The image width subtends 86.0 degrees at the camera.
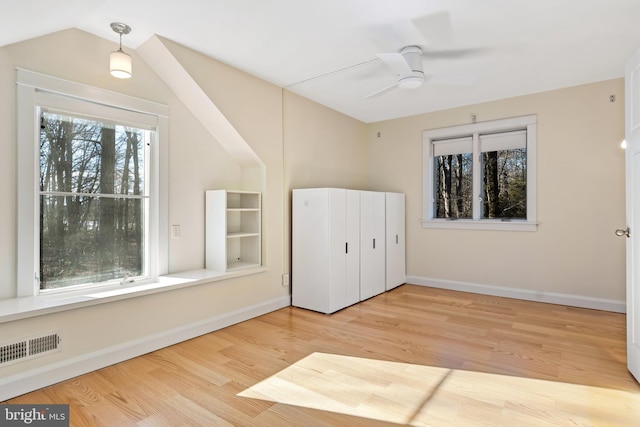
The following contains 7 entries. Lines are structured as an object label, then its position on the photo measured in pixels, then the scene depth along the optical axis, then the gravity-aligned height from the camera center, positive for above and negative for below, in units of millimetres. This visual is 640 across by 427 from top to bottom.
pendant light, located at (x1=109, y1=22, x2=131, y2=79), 2441 +1081
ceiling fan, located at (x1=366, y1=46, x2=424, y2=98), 2918 +1232
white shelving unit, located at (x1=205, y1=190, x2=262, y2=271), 3324 -179
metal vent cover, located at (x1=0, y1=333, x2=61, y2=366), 2020 -822
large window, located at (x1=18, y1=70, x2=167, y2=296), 2369 +208
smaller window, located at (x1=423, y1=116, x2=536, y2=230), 4281 +499
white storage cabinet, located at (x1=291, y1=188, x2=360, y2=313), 3721 -404
